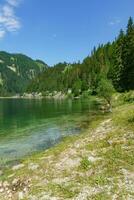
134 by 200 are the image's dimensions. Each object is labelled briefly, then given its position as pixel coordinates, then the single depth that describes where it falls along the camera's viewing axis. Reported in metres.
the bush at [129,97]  32.75
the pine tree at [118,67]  46.72
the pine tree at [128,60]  43.13
